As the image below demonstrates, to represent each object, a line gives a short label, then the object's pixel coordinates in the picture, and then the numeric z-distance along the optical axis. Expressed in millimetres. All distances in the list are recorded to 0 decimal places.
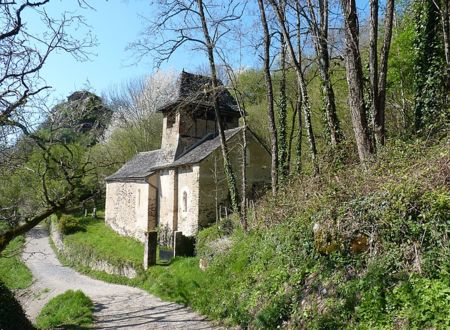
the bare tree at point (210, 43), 14211
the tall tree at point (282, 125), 16481
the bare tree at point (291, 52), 12321
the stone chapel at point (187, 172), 19797
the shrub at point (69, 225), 28958
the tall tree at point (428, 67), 12166
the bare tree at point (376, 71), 9984
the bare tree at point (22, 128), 7531
